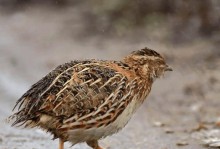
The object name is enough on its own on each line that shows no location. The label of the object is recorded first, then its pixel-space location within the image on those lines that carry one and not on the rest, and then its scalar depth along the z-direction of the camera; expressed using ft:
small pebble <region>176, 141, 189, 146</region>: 57.88
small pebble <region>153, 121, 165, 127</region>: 65.72
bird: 46.24
